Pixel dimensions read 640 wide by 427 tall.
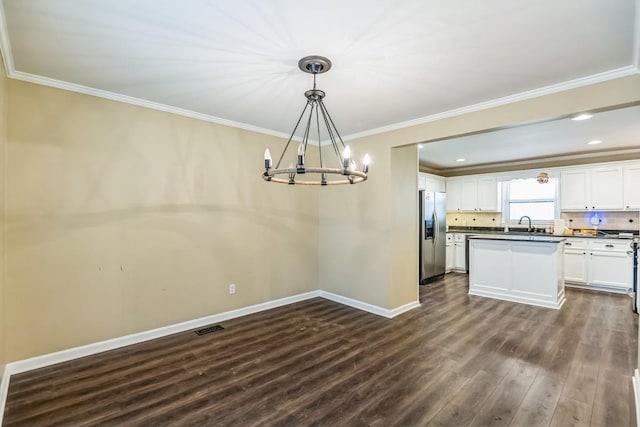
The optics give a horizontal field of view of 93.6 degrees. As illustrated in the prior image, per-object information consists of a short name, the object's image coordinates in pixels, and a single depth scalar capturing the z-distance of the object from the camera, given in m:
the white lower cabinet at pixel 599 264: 5.24
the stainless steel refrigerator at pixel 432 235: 5.85
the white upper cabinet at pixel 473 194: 6.96
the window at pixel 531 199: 6.39
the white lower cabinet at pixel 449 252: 7.17
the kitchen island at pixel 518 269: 4.51
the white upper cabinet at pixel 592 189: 5.59
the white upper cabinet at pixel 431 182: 6.82
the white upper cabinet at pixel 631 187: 5.41
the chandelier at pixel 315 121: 2.10
